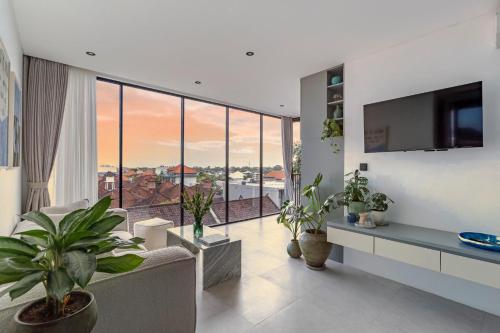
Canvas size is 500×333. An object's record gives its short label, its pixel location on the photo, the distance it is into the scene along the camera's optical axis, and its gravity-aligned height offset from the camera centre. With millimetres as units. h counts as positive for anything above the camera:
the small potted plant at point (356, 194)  2768 -320
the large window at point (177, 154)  3885 +269
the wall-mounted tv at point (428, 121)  2131 +455
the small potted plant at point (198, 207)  2815 -463
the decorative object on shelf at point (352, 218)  2725 -577
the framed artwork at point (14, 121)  1946 +420
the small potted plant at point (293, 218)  3222 -697
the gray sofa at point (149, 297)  1141 -666
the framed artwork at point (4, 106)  1596 +436
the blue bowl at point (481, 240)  1846 -605
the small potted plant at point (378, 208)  2631 -451
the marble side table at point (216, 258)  2533 -984
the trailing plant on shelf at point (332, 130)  3207 +490
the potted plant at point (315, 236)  2934 -850
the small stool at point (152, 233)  3234 -881
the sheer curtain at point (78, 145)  3371 +321
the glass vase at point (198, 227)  2841 -705
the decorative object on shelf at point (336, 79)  3330 +1210
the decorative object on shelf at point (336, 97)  3343 +969
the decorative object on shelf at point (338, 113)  3318 +742
